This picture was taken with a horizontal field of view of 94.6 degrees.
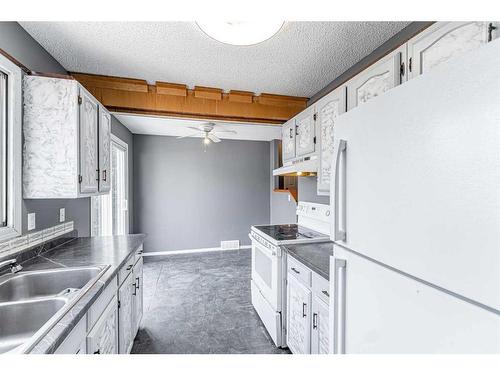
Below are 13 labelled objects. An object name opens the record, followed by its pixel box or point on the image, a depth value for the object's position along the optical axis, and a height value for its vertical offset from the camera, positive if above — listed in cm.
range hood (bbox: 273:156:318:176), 204 +19
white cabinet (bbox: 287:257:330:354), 139 -86
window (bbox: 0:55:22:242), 140 +24
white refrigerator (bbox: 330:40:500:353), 51 -8
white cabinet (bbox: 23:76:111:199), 151 +33
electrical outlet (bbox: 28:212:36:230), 157 -23
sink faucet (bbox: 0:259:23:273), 130 -45
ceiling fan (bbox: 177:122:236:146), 325 +87
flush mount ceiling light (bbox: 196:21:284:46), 126 +88
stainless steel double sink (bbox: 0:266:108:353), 99 -55
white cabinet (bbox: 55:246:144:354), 99 -74
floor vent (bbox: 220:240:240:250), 467 -117
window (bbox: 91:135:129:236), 307 -22
